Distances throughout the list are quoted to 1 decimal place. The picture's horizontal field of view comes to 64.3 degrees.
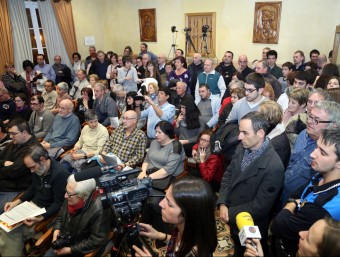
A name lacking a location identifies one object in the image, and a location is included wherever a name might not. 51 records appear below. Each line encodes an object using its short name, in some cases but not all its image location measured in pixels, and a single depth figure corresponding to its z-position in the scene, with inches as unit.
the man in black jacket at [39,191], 93.0
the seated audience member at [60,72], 296.8
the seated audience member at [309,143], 75.6
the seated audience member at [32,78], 257.9
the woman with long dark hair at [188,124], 142.3
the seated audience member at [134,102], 160.6
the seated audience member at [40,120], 162.4
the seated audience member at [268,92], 127.7
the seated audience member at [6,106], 181.8
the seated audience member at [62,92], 197.0
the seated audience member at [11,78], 246.5
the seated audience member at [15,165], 111.4
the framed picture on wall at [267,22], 250.2
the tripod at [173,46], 328.5
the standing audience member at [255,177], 74.0
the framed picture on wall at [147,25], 338.6
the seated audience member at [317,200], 57.7
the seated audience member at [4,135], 135.1
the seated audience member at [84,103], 181.6
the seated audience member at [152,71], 242.2
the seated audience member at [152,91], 176.7
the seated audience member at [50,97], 203.6
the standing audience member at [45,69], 286.7
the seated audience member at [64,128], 153.3
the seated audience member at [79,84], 233.5
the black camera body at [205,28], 286.1
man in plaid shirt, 129.1
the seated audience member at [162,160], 107.5
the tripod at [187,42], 303.3
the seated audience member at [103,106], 174.7
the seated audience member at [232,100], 131.6
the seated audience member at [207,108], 150.8
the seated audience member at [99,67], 299.0
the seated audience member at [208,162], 115.3
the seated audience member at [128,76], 235.6
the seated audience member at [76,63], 323.6
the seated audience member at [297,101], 103.3
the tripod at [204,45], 302.3
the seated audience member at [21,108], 180.4
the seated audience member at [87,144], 136.8
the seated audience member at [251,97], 107.8
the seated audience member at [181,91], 160.0
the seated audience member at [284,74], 194.4
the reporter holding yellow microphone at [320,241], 43.2
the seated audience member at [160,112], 148.5
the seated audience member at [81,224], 80.3
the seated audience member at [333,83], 120.2
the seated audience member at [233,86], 142.3
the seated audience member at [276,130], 84.3
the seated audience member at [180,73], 209.8
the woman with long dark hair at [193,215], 51.8
